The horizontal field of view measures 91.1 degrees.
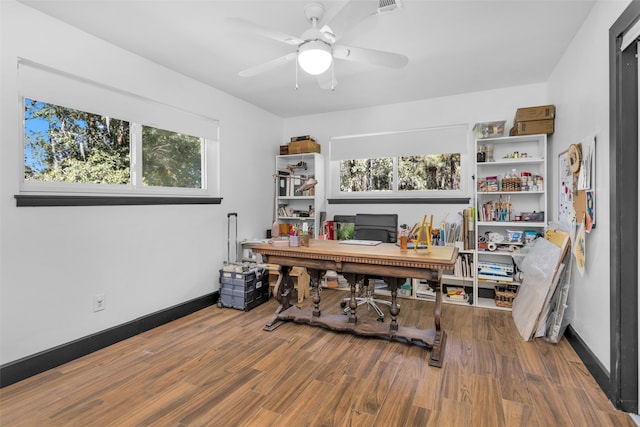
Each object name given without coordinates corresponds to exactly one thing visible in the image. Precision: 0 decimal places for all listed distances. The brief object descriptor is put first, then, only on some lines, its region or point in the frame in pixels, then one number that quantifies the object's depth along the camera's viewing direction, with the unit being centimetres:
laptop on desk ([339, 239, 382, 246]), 289
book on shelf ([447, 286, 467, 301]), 366
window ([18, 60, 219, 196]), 226
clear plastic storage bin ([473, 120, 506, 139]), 351
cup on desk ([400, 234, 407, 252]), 251
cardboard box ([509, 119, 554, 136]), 321
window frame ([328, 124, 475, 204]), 392
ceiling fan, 178
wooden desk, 231
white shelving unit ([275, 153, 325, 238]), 454
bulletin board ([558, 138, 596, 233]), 217
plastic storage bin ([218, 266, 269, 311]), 343
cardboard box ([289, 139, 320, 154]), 452
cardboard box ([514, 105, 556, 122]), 317
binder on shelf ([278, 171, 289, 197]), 475
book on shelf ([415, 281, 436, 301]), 384
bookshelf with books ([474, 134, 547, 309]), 342
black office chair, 342
